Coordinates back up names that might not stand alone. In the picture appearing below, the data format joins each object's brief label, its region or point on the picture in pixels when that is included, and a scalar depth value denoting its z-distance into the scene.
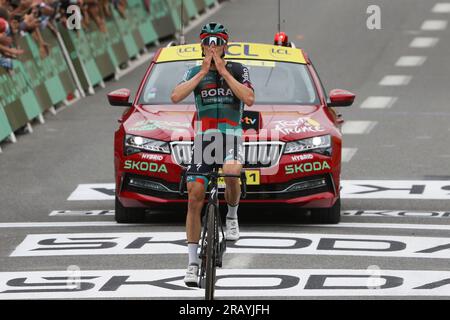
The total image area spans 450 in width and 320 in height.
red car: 15.77
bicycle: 11.52
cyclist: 12.18
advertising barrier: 24.48
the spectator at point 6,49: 23.27
